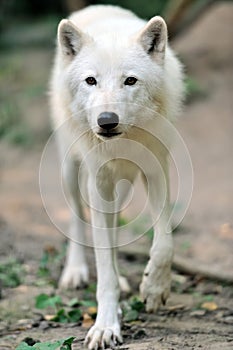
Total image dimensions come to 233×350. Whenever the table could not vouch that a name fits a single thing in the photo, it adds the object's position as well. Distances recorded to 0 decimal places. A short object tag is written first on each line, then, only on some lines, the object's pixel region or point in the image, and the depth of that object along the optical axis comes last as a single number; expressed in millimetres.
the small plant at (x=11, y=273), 11180
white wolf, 8484
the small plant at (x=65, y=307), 9758
